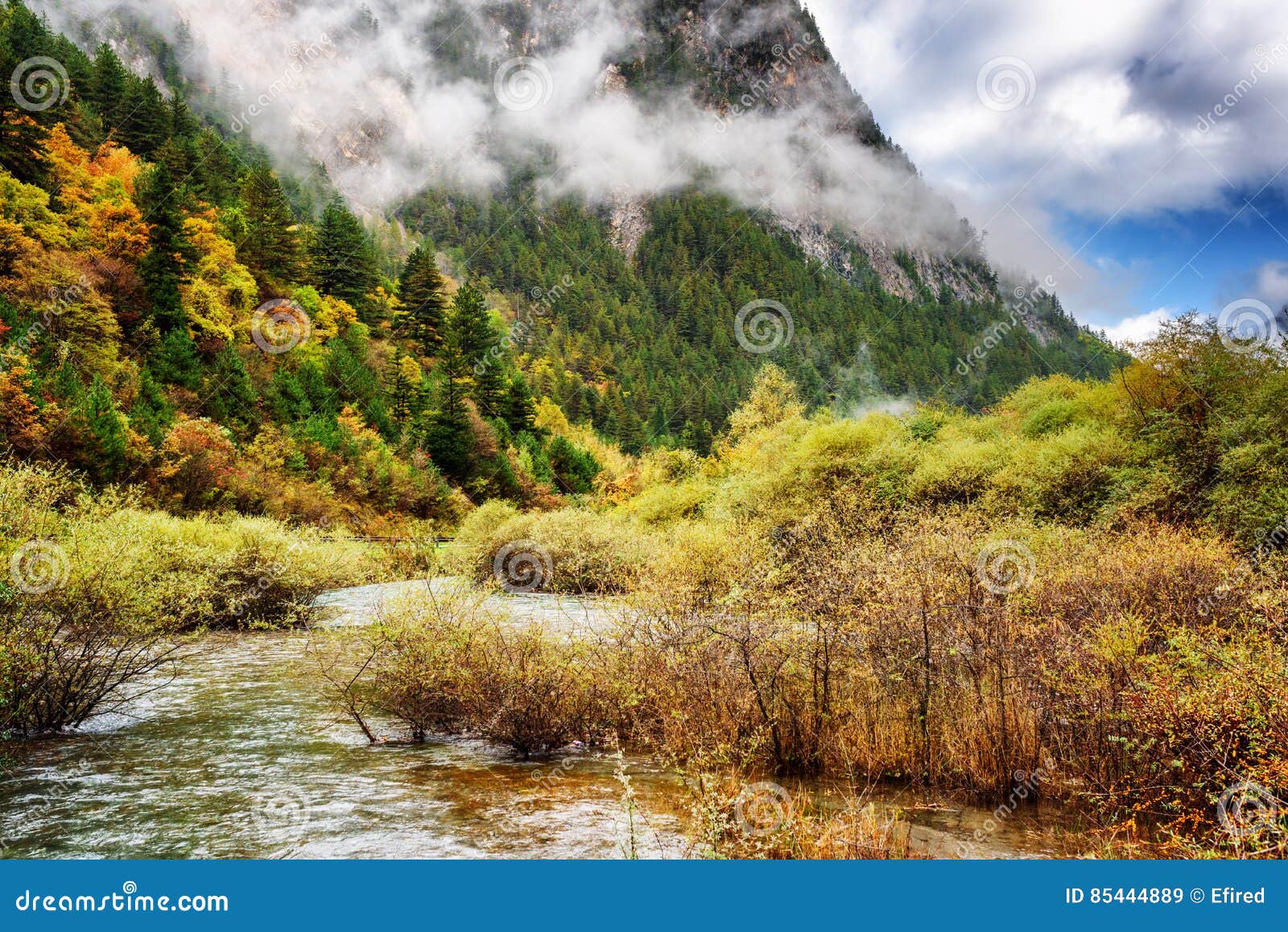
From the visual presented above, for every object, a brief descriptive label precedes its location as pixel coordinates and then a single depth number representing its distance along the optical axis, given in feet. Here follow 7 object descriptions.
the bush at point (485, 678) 32.45
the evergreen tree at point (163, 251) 132.05
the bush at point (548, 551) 90.43
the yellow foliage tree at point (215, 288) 140.36
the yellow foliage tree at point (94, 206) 129.90
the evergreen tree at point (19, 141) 129.49
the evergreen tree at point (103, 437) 90.68
